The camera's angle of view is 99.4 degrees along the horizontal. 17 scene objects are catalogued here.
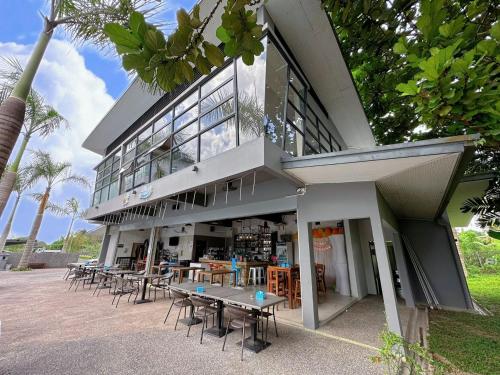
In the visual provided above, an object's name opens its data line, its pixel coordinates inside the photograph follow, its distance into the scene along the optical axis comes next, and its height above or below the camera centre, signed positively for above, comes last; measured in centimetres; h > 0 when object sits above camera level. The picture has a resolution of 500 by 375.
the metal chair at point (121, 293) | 613 -129
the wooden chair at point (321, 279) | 696 -72
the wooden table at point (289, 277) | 568 -59
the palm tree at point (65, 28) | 225 +260
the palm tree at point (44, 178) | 1245 +440
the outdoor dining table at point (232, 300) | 348 -76
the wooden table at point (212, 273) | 702 -72
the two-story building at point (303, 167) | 374 +172
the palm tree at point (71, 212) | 1996 +357
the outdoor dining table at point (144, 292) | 625 -116
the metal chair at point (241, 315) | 338 -93
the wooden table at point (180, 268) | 805 -57
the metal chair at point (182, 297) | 429 -91
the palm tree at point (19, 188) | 1122 +357
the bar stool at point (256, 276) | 828 -79
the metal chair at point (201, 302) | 384 -86
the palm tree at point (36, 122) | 691 +482
